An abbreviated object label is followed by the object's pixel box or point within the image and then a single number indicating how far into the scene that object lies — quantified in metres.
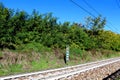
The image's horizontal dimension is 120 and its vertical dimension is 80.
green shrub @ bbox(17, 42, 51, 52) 13.26
